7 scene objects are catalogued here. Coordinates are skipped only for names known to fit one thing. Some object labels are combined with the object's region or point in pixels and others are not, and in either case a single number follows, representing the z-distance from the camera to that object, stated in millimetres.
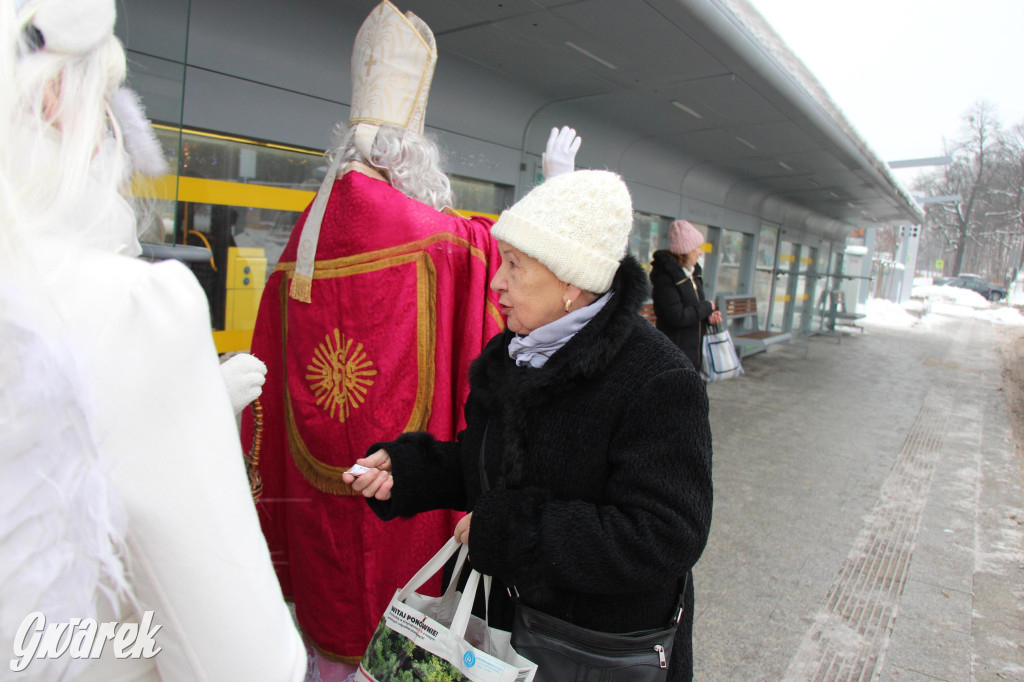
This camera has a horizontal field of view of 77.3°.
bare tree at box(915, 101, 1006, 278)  35344
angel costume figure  600
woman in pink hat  4824
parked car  36469
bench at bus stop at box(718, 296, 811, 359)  9188
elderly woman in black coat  1208
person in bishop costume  2109
